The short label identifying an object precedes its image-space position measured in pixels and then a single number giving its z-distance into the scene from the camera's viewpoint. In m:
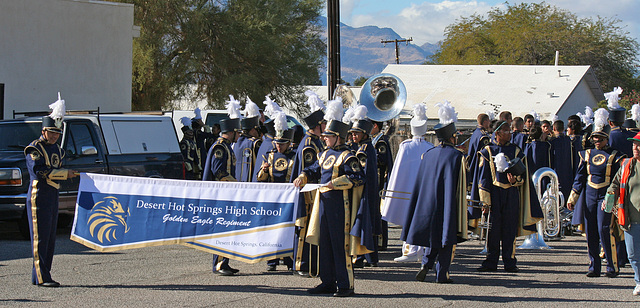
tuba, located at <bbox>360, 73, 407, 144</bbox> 16.50
